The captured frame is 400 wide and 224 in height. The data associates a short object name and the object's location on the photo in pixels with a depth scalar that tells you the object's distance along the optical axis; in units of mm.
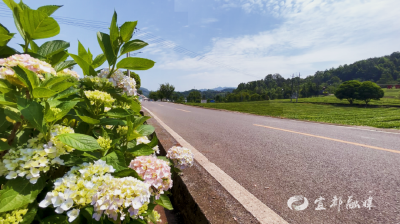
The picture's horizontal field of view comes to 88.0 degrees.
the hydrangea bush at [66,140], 641
